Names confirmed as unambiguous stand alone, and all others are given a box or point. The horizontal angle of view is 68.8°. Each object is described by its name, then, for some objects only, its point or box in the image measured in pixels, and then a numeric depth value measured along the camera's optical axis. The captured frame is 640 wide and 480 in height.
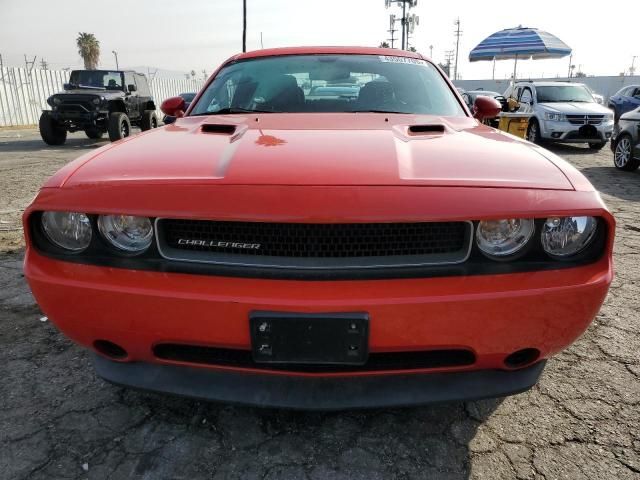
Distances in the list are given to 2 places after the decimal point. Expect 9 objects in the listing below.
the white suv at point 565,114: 10.23
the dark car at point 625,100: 12.90
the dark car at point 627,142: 7.38
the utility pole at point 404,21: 24.99
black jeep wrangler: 10.73
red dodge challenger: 1.30
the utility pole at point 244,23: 24.83
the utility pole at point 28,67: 19.81
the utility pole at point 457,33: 62.57
